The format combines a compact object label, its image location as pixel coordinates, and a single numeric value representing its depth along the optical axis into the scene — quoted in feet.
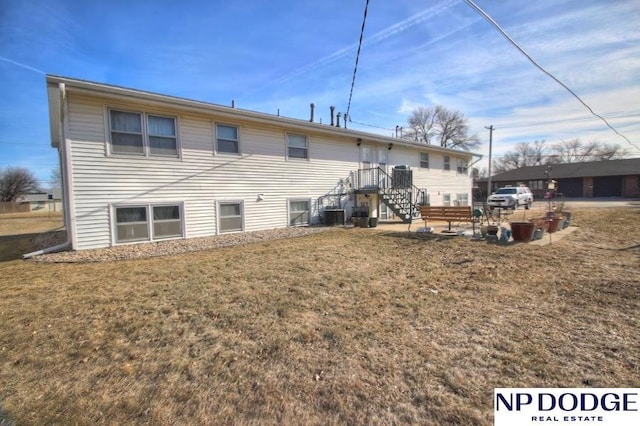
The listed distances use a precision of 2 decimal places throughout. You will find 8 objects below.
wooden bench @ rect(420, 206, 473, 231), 29.66
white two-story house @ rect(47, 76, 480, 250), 26.32
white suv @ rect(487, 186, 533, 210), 70.49
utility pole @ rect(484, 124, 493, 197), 111.86
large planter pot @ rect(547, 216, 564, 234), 27.89
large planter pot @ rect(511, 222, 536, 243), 25.40
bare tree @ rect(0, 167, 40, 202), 171.32
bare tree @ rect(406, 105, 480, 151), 157.89
